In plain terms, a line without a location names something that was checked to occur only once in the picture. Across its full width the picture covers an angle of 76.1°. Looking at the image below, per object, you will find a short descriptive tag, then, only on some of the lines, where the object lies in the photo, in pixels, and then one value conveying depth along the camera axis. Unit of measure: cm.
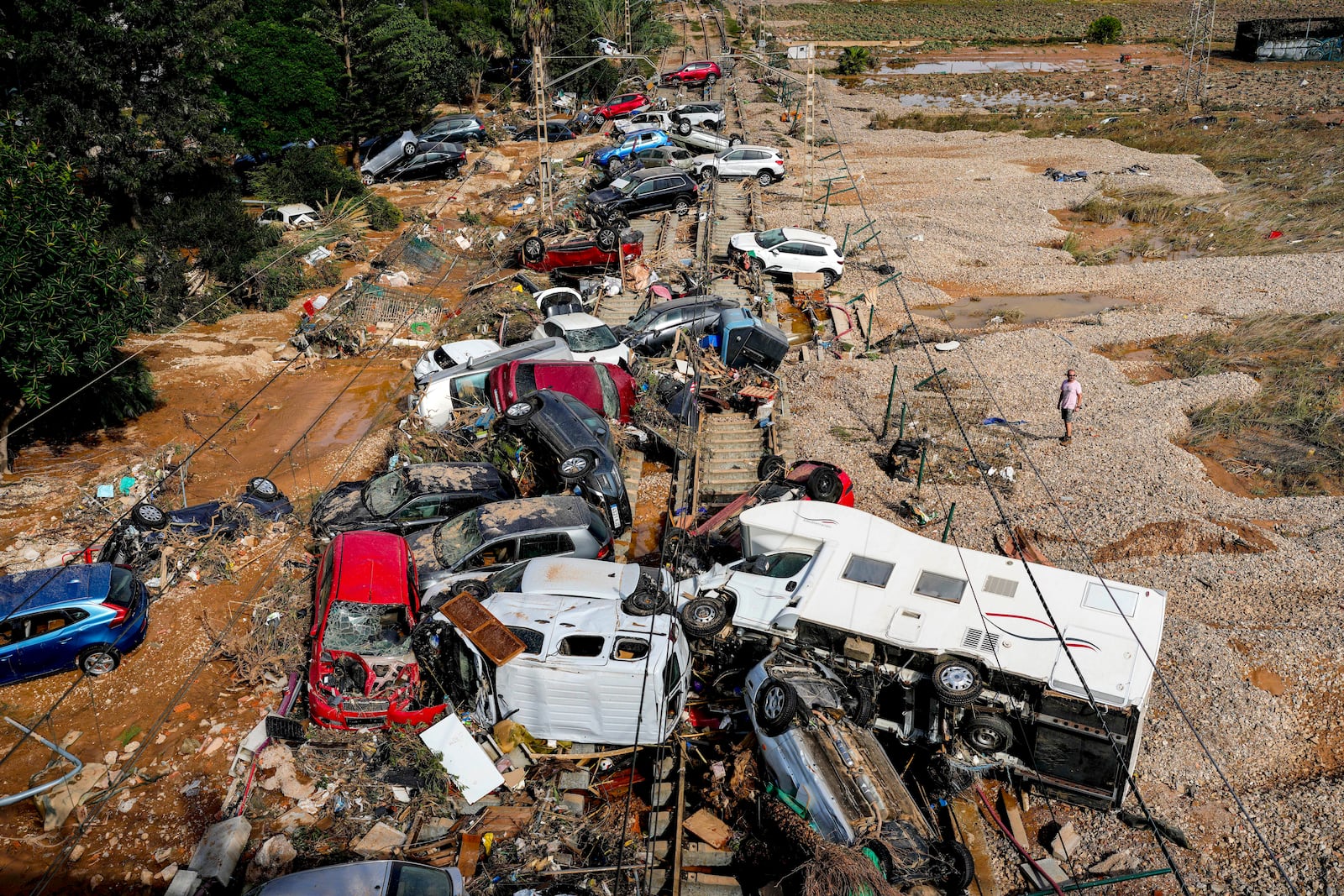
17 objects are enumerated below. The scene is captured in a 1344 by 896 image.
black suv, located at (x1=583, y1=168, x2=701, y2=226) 2762
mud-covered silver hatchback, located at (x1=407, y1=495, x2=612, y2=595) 1195
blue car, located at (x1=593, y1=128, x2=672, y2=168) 3238
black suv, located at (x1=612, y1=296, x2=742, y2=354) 1920
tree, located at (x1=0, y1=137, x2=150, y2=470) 1434
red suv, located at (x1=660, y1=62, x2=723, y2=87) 4691
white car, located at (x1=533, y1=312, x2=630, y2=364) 1792
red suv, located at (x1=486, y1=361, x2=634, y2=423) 1605
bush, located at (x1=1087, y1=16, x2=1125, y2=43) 7144
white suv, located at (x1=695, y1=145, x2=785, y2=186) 3234
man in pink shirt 1652
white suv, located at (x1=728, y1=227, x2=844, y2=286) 2420
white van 959
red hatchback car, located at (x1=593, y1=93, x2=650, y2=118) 4128
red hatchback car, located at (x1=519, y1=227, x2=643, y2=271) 2389
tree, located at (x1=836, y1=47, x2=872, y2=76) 6178
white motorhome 934
